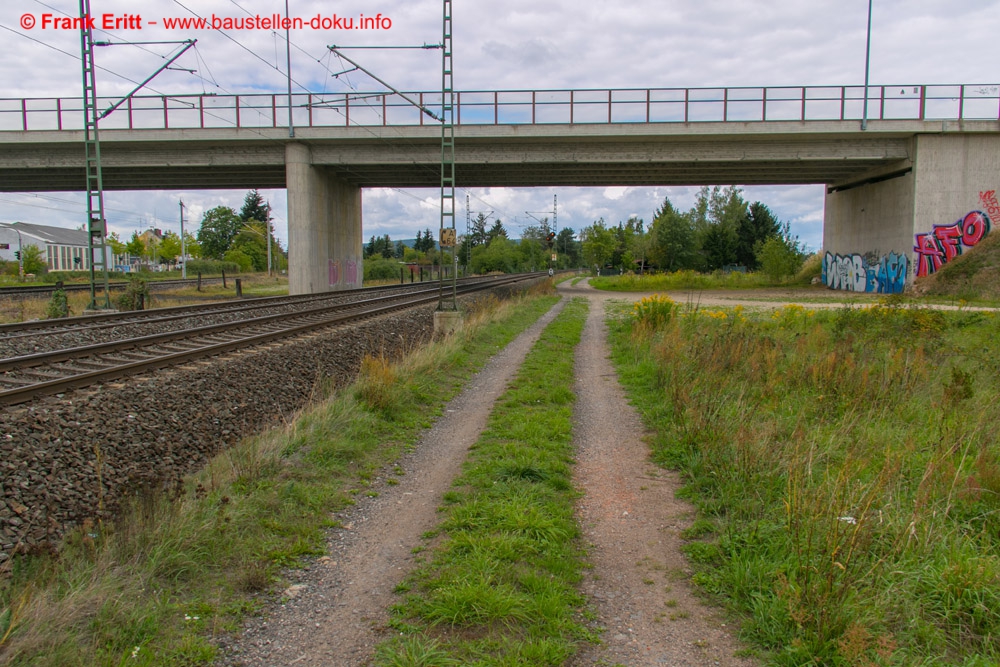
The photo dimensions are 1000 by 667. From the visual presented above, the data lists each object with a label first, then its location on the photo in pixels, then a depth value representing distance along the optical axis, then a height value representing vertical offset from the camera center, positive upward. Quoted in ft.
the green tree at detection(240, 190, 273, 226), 387.96 +42.14
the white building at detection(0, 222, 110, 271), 302.45 +16.23
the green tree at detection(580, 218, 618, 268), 237.25 +12.79
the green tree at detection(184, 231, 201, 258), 283.18 +12.63
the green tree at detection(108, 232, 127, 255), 260.07 +13.12
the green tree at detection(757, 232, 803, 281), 143.23 +4.26
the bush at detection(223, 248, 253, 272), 249.14 +6.78
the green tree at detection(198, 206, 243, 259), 372.79 +27.06
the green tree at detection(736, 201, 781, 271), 256.52 +20.59
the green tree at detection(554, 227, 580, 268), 485.97 +25.92
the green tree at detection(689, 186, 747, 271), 253.85 +16.94
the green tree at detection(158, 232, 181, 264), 248.93 +11.08
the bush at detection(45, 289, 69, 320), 59.82 -3.22
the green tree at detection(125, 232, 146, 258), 268.21 +12.21
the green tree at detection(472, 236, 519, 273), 316.40 +9.22
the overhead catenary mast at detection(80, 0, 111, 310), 64.13 +11.39
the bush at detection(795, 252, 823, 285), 147.84 +2.05
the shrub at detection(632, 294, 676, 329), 51.49 -2.85
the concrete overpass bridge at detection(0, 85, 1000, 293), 97.25 +20.93
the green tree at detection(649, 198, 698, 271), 245.04 +14.07
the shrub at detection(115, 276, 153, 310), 71.10 -2.47
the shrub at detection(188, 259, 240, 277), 230.27 +3.26
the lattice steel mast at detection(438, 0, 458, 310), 52.54 +16.35
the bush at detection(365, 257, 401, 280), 212.02 +2.47
